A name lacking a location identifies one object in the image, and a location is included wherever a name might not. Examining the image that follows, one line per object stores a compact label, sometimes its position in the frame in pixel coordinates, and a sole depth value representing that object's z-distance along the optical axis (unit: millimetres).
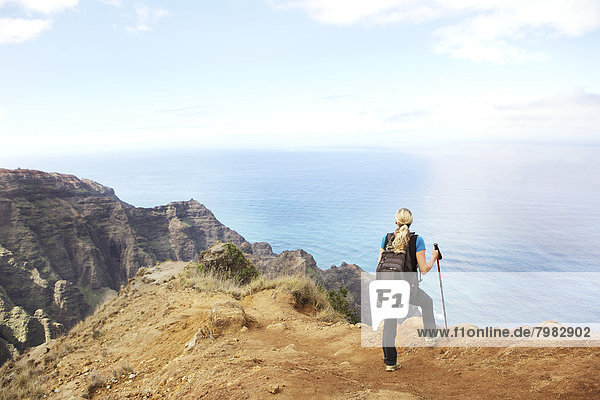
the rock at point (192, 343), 6737
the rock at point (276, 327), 7703
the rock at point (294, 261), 26797
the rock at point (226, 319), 7148
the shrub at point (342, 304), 10414
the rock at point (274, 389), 3725
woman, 4477
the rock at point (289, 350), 5551
